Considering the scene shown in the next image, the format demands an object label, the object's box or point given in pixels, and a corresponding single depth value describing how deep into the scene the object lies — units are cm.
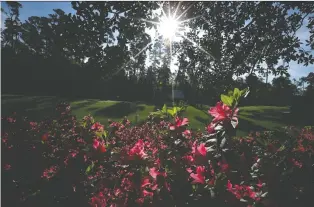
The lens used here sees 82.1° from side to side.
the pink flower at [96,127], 210
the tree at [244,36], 254
